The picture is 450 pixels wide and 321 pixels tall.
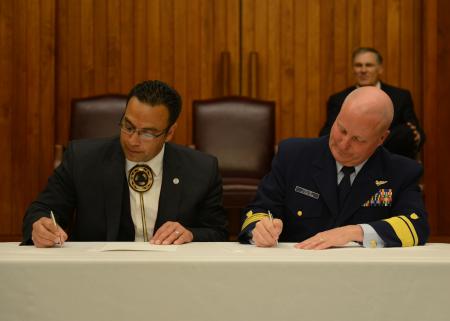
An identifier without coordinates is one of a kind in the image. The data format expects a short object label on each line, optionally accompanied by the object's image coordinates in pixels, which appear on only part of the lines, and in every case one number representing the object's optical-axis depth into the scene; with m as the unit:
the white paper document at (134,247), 2.07
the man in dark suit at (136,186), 2.72
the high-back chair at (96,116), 4.93
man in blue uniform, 2.55
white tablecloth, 1.75
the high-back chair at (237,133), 5.10
